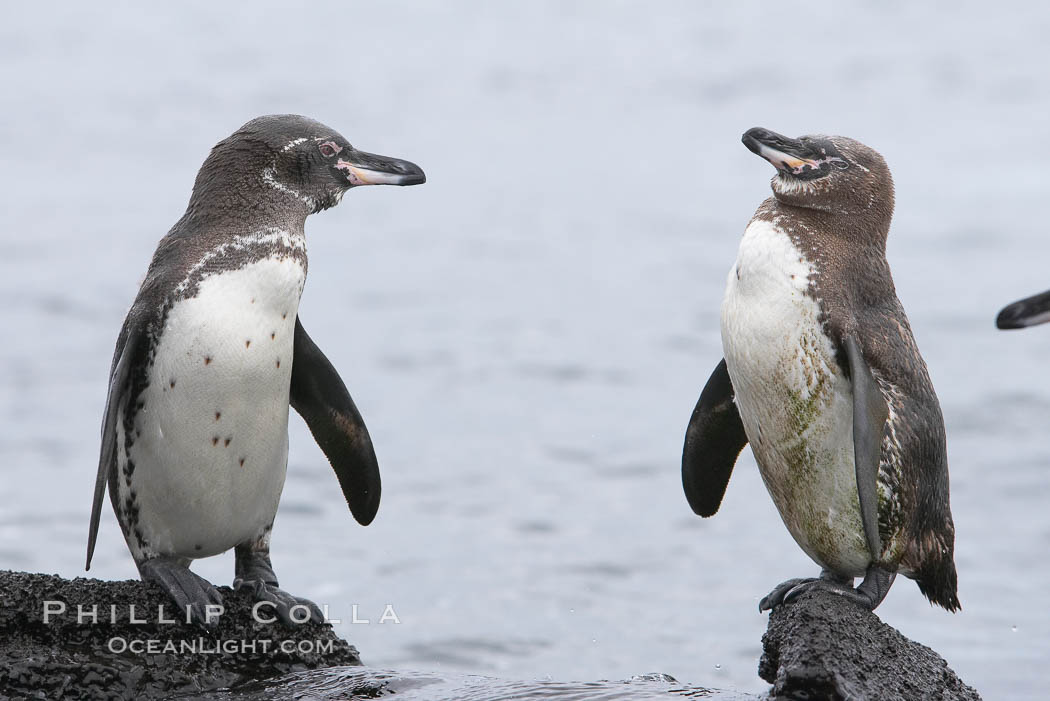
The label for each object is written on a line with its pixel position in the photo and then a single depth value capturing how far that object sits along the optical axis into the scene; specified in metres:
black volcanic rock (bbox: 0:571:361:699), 9.49
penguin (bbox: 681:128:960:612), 10.49
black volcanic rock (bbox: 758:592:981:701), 9.36
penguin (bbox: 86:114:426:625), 10.45
